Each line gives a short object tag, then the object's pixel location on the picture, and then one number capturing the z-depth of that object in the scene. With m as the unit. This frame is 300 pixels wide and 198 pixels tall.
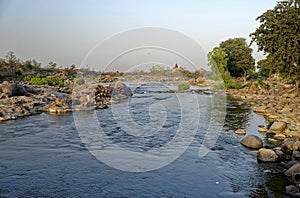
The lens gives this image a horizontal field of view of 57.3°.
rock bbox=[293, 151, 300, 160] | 8.69
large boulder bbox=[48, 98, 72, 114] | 18.36
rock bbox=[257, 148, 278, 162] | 8.65
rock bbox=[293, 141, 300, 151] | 9.47
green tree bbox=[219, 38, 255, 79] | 48.56
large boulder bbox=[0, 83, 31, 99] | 19.97
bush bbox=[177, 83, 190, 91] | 44.03
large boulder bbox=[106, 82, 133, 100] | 29.94
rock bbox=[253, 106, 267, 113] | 19.67
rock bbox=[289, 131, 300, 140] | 11.19
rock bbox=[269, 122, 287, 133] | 12.82
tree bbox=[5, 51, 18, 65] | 57.08
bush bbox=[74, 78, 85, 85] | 42.62
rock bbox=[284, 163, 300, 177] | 7.33
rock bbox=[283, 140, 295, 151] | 9.89
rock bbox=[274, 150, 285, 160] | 8.85
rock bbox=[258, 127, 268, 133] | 13.22
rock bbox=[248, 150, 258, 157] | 9.38
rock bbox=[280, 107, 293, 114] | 17.46
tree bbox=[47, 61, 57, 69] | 75.88
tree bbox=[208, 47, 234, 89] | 42.32
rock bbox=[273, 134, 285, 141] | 11.59
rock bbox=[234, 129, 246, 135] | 12.70
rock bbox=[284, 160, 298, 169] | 7.96
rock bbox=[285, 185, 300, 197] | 6.32
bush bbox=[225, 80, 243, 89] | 40.50
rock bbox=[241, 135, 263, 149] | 10.24
